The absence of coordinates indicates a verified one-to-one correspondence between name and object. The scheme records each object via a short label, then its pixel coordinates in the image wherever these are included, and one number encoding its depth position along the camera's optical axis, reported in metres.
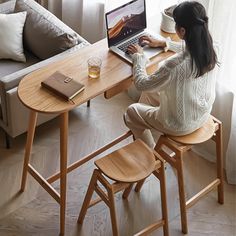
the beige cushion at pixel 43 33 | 3.17
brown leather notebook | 2.40
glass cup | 2.55
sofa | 3.00
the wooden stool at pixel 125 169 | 2.47
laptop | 2.69
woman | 2.37
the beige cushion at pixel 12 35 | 3.34
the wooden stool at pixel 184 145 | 2.67
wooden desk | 2.39
